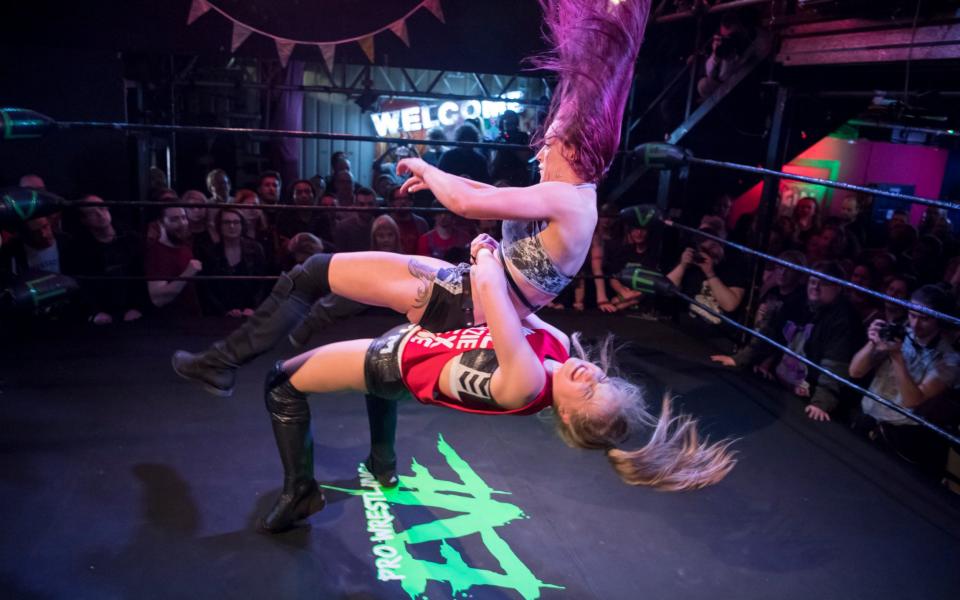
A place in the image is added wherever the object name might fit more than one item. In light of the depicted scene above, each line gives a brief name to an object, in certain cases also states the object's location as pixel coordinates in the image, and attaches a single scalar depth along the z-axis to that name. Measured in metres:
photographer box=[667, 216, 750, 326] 3.18
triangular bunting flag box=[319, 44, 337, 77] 3.88
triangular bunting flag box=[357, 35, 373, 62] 3.94
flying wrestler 1.53
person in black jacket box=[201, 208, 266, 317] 3.28
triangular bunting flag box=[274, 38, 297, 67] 3.83
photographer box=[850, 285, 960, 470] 2.31
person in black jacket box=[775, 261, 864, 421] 2.58
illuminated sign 9.62
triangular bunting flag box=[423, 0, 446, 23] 3.96
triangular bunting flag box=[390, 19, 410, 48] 3.95
